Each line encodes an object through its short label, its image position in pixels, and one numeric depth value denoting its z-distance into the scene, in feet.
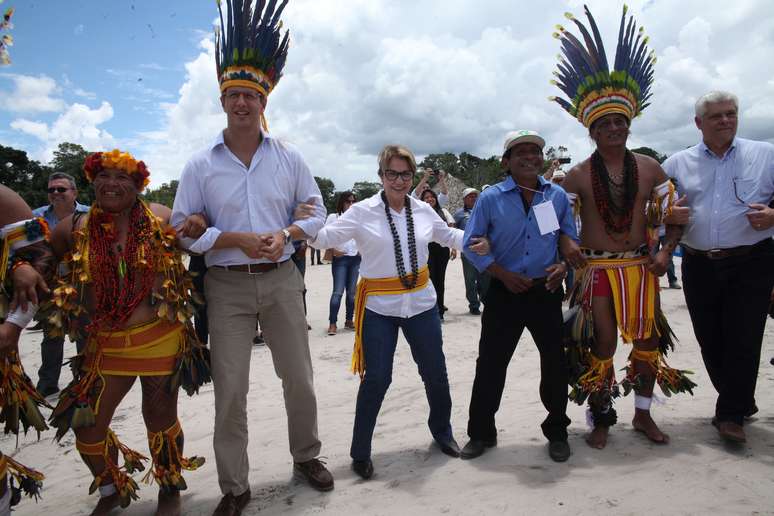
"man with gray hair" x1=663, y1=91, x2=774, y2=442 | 11.57
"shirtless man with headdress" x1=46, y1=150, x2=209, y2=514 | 9.11
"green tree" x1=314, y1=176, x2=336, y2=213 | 200.36
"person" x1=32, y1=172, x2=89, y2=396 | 17.40
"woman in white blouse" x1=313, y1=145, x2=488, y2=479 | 10.93
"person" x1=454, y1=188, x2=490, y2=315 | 29.12
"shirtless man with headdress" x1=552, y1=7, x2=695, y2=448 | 11.50
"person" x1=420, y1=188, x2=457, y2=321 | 27.25
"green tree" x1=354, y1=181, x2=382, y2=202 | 264.80
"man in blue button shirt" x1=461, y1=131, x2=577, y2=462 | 10.93
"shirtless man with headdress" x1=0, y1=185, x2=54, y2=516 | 8.19
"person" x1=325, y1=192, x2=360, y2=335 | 26.22
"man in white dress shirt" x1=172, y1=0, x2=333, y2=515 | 9.71
